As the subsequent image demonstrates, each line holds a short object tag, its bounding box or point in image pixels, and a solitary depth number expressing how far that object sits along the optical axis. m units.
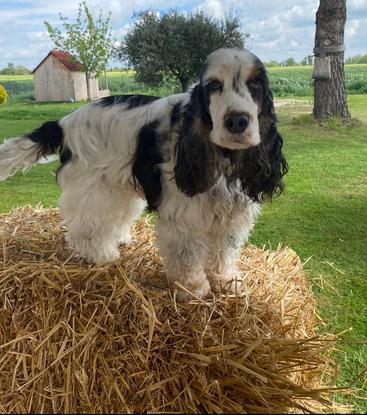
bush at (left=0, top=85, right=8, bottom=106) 16.22
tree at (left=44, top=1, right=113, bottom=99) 20.09
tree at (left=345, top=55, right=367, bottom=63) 33.31
